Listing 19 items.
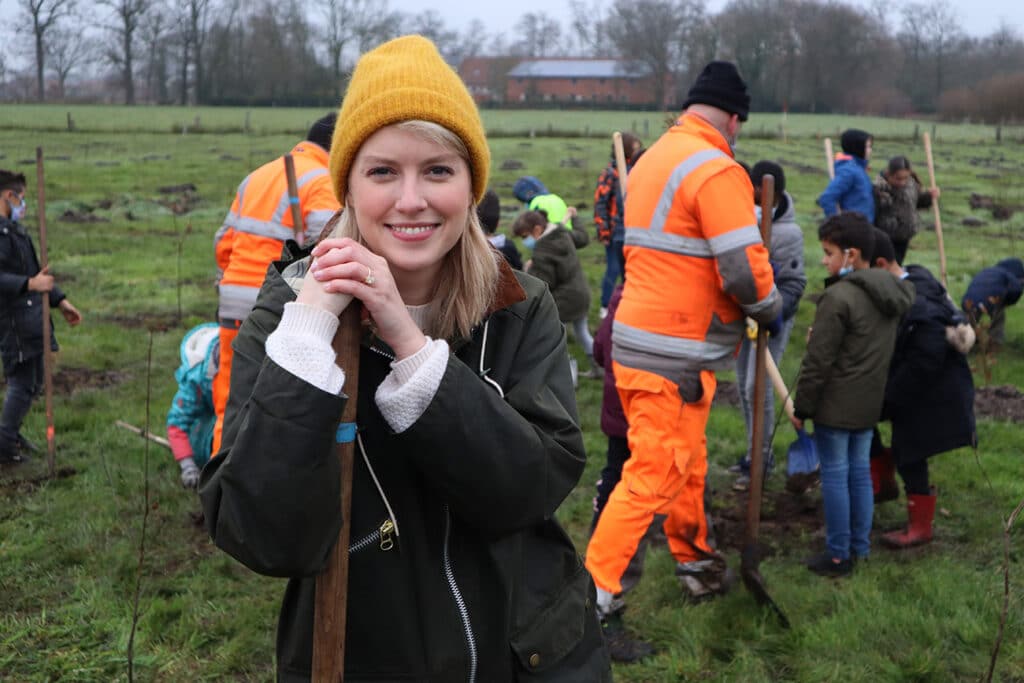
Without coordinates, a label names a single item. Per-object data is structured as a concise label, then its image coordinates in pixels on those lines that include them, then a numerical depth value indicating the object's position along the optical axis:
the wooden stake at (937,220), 8.68
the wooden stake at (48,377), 6.16
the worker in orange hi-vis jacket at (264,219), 5.00
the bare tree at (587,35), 82.25
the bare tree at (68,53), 38.97
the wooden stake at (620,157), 6.07
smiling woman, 1.51
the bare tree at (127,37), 56.94
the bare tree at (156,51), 60.69
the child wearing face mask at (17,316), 6.46
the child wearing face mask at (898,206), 8.81
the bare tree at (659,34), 65.25
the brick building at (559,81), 68.75
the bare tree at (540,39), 88.94
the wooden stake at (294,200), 4.75
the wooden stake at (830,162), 8.38
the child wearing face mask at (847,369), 4.83
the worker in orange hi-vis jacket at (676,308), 4.17
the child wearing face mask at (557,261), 8.19
